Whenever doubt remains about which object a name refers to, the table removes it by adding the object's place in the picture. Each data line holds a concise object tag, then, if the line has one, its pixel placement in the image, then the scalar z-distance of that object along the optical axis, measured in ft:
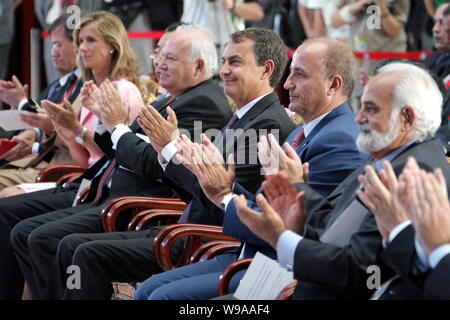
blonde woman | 35.06
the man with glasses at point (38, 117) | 39.55
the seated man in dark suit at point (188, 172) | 27.55
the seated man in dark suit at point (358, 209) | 19.39
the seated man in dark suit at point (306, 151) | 24.27
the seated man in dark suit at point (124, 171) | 31.17
